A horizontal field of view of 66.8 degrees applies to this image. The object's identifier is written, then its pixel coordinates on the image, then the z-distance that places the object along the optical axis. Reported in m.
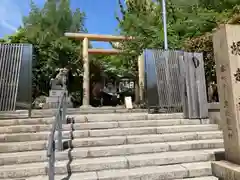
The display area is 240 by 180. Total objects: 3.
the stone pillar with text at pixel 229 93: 2.15
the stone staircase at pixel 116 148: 2.74
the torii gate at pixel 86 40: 9.66
